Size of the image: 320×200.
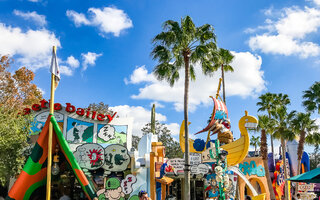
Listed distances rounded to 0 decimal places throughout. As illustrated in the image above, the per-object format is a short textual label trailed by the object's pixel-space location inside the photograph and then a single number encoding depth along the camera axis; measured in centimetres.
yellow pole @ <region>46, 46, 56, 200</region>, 934
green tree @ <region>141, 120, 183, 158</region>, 3234
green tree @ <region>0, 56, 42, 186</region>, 1220
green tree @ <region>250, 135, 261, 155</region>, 3933
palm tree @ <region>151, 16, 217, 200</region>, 1262
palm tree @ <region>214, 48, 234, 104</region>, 2092
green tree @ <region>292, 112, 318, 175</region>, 1945
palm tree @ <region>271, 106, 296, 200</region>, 1984
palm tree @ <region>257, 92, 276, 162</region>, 2218
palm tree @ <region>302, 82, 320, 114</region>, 1948
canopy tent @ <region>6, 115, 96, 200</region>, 1040
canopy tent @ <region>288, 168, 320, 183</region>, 806
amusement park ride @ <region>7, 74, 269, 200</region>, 1051
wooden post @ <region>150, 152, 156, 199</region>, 1354
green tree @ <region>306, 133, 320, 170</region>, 1950
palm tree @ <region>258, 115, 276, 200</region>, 1918
